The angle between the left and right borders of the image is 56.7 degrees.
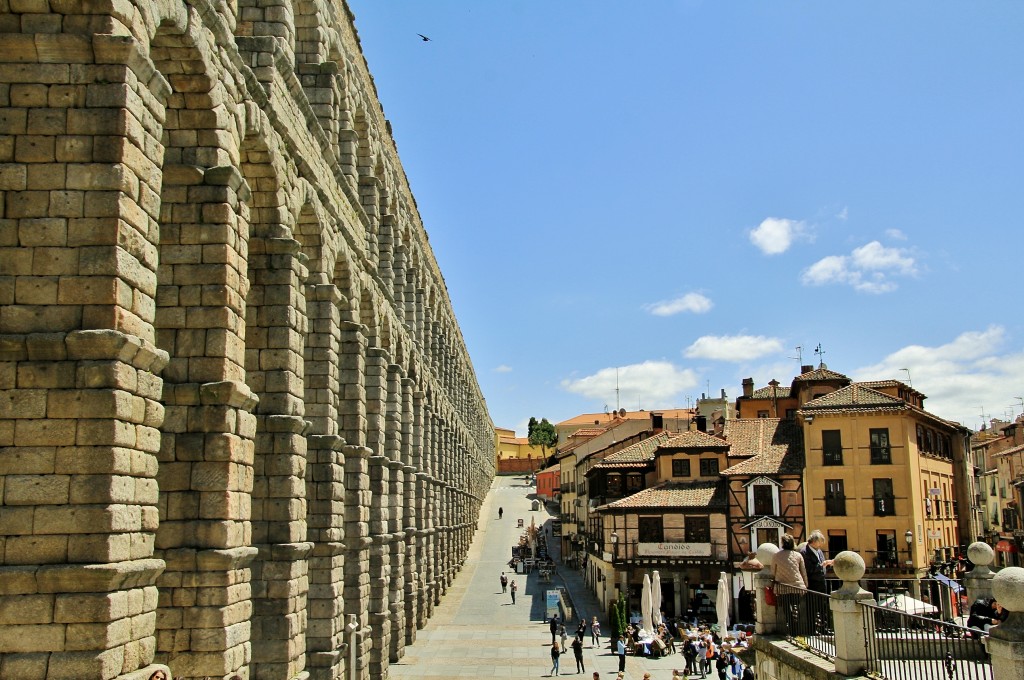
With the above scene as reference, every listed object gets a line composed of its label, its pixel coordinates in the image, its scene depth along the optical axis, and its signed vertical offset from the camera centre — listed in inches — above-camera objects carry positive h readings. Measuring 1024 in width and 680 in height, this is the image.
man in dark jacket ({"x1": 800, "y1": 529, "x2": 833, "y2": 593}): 602.2 -47.8
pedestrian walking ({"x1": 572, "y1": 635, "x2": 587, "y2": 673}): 1201.4 -198.8
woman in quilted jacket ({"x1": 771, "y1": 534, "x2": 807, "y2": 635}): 592.7 -57.9
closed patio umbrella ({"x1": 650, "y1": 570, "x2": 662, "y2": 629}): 1435.8 -163.9
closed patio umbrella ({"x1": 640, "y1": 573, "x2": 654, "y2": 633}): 1421.0 -173.0
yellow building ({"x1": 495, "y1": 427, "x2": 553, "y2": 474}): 5698.8 +257.3
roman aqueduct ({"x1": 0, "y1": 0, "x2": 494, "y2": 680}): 358.6 +65.7
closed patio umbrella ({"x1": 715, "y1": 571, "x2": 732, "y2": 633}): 1268.0 -153.0
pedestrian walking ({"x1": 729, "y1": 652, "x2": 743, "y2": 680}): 1093.0 -202.3
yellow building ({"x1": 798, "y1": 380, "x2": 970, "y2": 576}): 1579.7 +13.6
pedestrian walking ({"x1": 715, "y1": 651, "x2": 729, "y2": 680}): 1060.5 -194.8
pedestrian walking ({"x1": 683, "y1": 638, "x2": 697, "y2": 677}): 1169.4 -200.4
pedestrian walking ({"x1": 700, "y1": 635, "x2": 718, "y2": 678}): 1157.7 -202.7
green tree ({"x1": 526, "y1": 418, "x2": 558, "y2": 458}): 5841.5 +349.1
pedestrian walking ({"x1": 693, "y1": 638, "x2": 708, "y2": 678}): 1151.0 -199.6
